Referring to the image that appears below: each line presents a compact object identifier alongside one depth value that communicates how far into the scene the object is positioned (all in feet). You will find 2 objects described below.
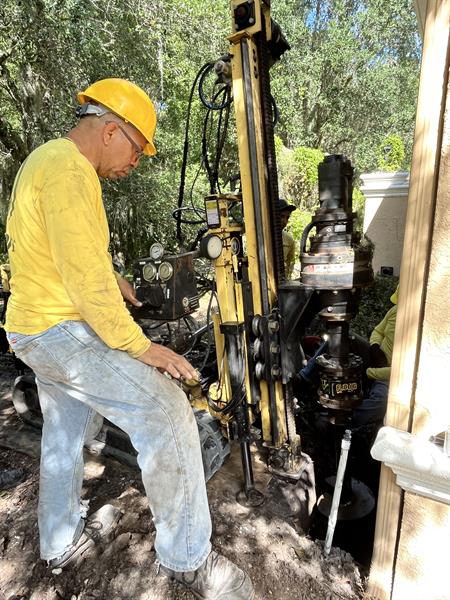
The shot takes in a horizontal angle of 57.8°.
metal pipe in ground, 6.89
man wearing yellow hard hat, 5.07
